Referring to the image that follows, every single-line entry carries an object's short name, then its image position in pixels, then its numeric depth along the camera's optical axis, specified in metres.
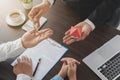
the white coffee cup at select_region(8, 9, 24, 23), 1.27
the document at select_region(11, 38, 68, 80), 1.14
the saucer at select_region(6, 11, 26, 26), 1.28
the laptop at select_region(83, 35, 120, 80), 1.10
